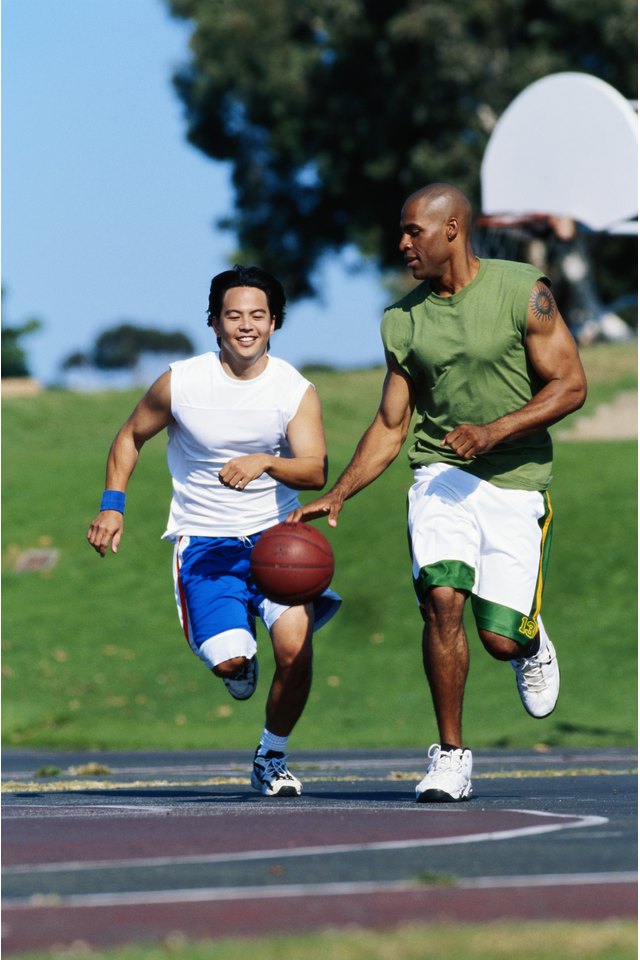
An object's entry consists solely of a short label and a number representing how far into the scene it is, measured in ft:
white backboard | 111.45
